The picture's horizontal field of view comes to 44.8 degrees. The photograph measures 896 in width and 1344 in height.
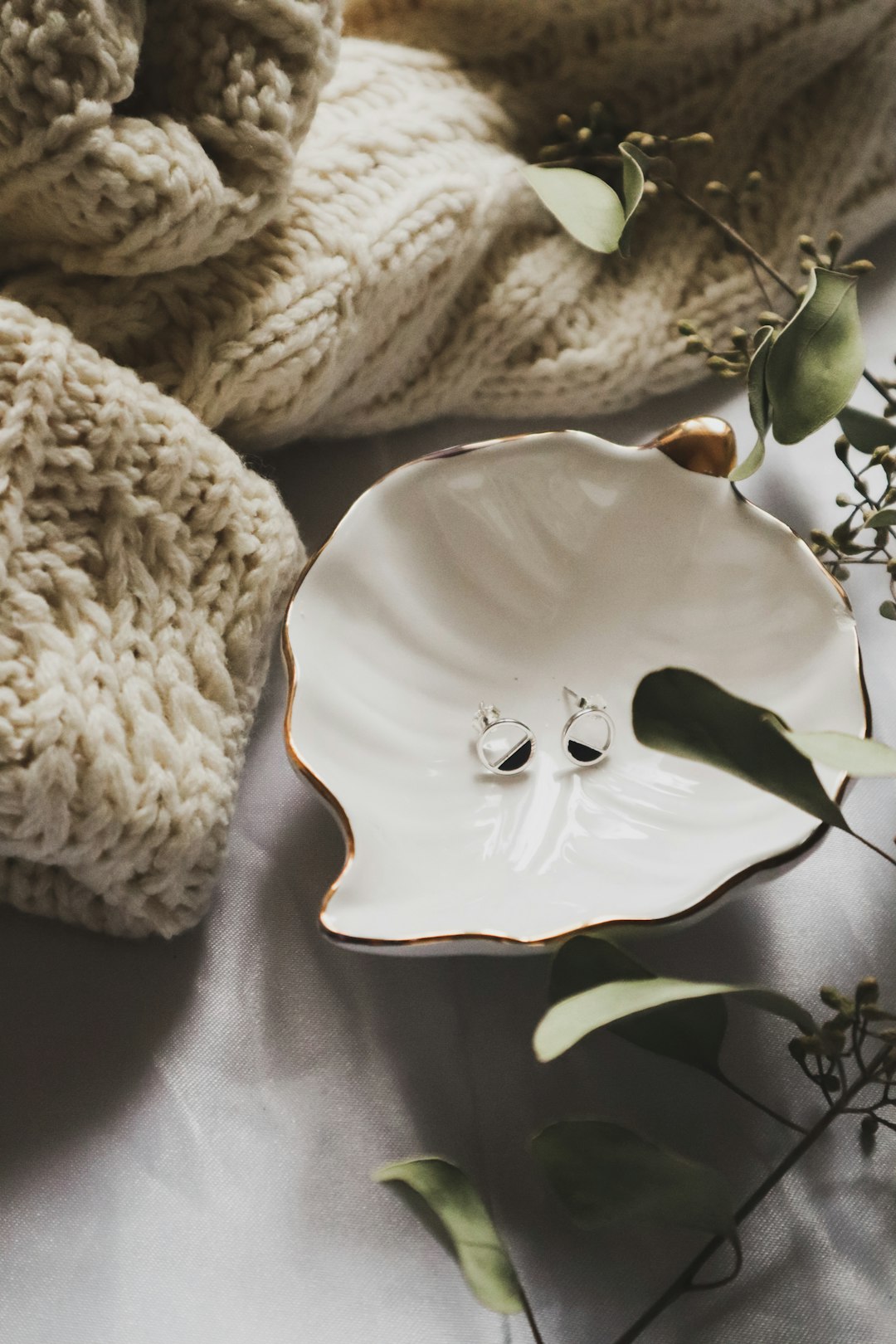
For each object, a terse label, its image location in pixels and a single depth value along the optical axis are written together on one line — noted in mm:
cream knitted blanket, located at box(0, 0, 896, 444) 493
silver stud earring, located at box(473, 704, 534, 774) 506
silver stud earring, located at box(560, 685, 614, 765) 511
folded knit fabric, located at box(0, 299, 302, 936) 416
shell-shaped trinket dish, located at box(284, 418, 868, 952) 455
